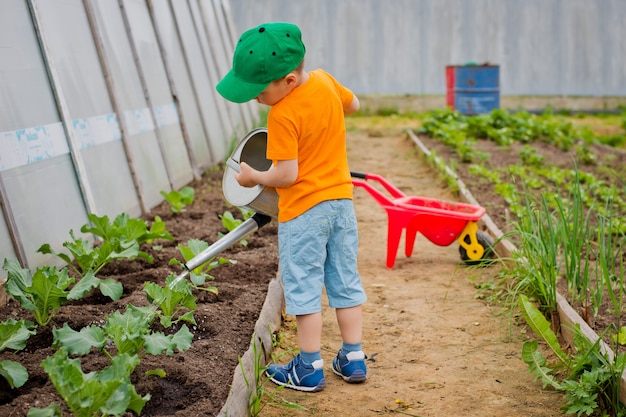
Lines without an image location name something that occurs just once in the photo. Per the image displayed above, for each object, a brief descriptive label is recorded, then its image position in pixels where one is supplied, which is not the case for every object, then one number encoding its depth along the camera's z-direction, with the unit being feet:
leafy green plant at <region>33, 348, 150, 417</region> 7.82
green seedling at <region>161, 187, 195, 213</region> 19.45
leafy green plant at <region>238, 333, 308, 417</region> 10.10
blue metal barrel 45.60
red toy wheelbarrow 16.67
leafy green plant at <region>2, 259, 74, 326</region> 10.78
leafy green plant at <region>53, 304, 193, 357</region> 9.27
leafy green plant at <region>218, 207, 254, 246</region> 16.45
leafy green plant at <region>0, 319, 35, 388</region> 9.07
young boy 10.23
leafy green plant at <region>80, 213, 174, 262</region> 14.17
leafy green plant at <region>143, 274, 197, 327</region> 10.90
